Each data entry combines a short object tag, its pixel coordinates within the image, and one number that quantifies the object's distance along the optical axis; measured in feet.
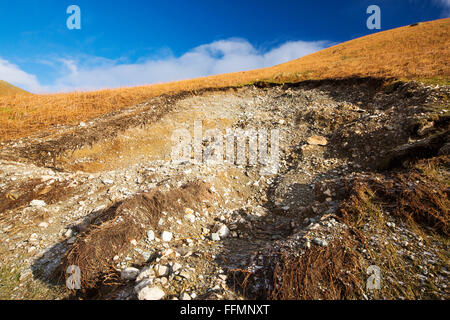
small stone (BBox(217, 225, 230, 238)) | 15.14
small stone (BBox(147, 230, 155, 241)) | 14.11
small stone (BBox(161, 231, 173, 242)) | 14.24
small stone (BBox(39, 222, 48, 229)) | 16.97
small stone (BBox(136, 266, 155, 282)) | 10.52
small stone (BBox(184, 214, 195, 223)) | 16.17
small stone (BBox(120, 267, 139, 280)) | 11.37
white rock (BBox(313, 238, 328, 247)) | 10.37
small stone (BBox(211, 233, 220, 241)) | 14.61
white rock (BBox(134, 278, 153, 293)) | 9.68
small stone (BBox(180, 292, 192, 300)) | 9.32
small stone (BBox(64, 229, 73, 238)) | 15.98
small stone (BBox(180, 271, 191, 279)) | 10.37
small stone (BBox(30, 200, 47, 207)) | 19.09
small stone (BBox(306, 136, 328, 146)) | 26.99
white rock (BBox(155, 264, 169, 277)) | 10.76
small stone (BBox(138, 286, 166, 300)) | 9.22
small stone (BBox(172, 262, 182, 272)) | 10.77
